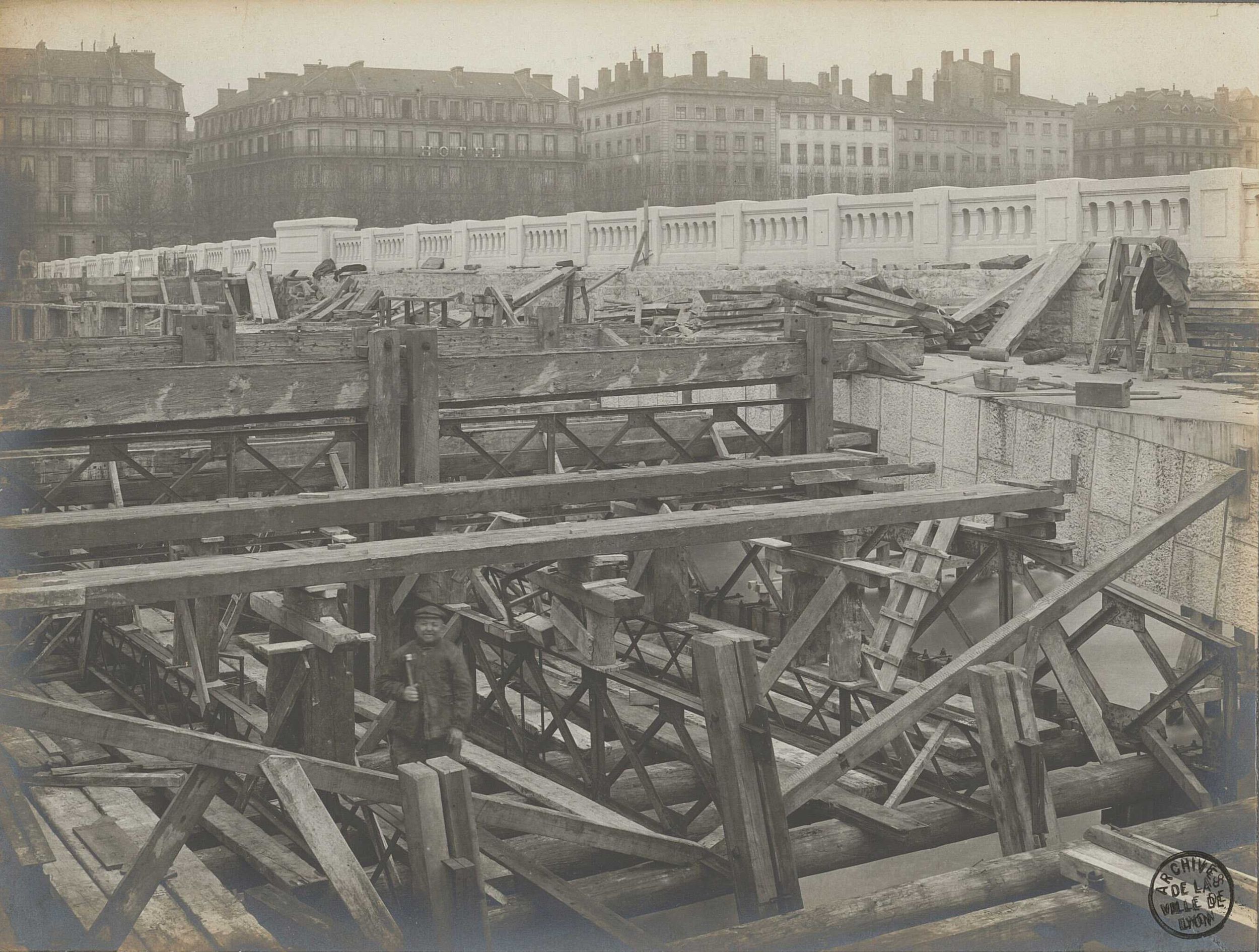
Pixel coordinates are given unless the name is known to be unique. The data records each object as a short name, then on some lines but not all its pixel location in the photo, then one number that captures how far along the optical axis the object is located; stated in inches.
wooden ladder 424.8
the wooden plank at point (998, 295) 637.3
